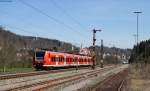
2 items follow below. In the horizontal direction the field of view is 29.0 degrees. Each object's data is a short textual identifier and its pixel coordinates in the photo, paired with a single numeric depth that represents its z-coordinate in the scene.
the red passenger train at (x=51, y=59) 41.33
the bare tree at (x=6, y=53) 42.32
